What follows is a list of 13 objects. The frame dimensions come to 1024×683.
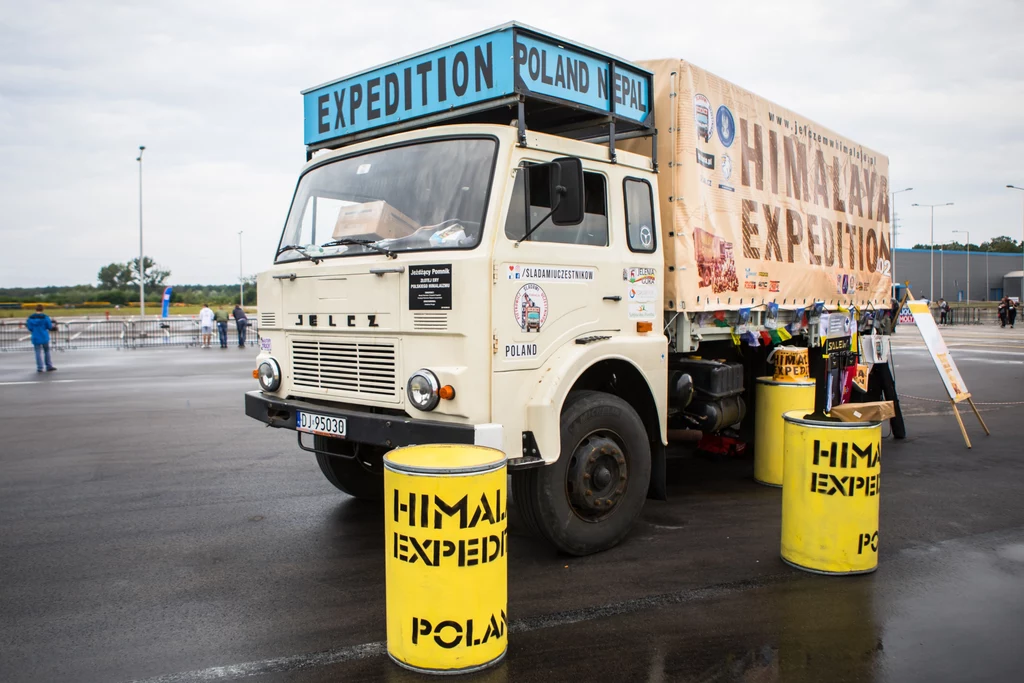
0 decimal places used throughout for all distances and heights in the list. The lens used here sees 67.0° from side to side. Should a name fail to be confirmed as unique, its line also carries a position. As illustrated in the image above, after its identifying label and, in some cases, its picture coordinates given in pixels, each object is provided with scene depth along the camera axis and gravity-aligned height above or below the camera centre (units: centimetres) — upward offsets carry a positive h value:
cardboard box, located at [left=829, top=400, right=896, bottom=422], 542 -79
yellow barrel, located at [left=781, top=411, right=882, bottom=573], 476 -116
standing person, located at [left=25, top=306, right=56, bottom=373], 1841 -37
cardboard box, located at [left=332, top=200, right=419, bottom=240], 498 +60
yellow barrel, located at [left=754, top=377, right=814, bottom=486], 721 -103
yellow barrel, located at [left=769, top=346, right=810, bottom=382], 730 -53
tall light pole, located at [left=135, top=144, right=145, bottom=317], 3575 +213
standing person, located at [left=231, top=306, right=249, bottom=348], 2722 -30
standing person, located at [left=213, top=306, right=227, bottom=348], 2716 -36
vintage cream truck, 460 +26
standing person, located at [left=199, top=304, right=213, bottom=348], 2762 -33
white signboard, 907 -56
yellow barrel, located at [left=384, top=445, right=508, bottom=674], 351 -115
